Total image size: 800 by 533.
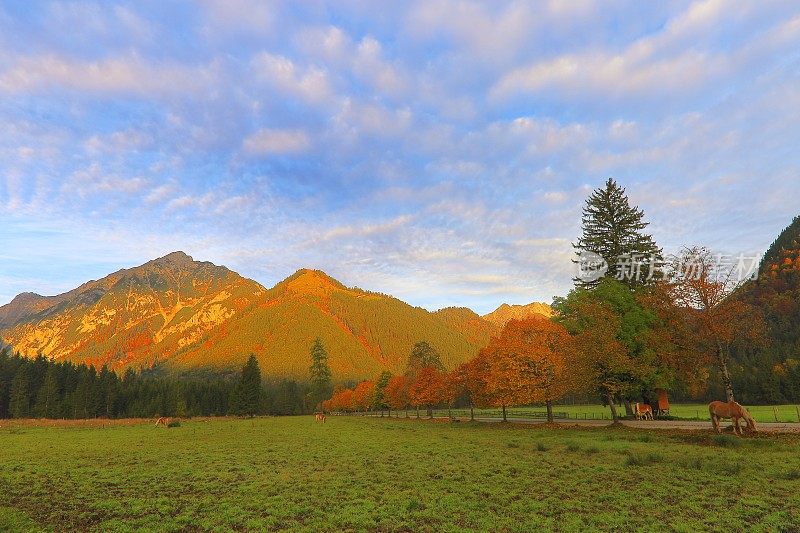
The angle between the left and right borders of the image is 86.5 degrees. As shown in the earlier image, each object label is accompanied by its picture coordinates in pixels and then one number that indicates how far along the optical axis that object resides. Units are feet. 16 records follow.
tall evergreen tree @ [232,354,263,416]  389.60
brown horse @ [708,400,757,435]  93.68
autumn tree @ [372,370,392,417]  434.71
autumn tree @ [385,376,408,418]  324.33
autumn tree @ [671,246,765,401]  103.60
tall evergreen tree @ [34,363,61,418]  349.82
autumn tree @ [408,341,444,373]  357.00
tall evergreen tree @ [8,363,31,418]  344.49
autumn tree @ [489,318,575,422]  150.20
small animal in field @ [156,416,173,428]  232.04
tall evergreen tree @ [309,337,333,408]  450.30
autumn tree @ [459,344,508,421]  189.26
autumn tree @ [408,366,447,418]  261.03
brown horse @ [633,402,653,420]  165.07
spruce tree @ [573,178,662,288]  166.20
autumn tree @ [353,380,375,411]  482.69
